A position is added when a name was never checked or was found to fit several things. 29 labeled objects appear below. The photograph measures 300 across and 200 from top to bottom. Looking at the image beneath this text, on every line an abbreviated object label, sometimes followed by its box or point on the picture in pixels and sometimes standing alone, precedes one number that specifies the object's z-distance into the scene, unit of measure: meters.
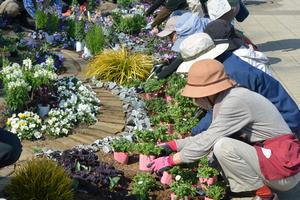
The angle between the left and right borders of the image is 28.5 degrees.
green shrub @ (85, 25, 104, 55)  7.43
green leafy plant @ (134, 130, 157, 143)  4.90
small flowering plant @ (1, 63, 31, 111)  5.28
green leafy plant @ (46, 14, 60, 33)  8.38
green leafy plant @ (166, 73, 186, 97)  6.00
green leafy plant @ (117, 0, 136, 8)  10.73
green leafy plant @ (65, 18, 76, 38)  8.33
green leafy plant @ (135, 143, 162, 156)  4.52
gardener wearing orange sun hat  3.88
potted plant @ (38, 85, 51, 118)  5.53
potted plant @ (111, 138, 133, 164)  4.81
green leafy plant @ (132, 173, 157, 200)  4.25
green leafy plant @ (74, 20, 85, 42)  8.09
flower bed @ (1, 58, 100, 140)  5.27
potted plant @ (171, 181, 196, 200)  4.18
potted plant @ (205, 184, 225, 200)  4.19
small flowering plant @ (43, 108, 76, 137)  5.29
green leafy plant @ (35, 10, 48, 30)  8.32
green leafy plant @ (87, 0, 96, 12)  10.30
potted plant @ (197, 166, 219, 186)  4.30
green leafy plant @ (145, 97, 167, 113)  5.88
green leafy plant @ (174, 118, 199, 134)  5.10
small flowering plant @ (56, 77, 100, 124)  5.62
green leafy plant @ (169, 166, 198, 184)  4.34
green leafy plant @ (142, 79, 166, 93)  6.27
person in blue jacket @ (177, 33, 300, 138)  4.46
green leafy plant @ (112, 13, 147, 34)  9.01
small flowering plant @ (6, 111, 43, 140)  5.18
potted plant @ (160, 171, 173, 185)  4.46
